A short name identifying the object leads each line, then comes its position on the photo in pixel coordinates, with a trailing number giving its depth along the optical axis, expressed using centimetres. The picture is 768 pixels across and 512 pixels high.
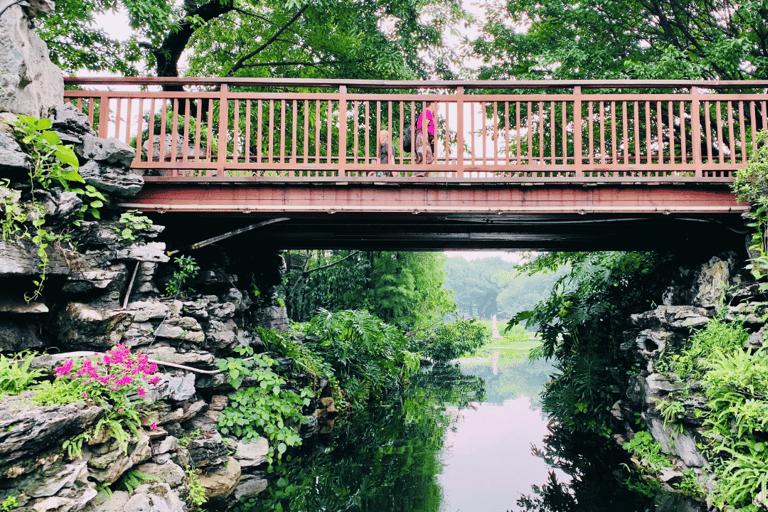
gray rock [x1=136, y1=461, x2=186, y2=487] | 416
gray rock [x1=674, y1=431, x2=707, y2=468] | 504
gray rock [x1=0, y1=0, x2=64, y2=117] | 451
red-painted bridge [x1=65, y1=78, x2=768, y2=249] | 546
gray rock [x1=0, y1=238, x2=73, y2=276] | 396
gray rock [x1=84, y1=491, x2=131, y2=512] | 350
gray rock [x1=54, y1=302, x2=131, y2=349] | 451
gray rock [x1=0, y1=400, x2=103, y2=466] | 318
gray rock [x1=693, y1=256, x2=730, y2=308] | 573
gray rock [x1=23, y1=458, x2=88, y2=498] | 328
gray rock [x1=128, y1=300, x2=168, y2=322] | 513
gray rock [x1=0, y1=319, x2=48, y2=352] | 412
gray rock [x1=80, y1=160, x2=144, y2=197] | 500
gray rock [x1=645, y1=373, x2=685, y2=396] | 545
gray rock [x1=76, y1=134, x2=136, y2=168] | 504
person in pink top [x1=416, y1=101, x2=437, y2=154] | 555
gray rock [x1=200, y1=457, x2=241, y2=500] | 487
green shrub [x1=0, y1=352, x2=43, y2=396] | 365
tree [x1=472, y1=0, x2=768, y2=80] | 808
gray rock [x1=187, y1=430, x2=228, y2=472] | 500
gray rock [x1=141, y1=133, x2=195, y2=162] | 743
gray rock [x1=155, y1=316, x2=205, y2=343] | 533
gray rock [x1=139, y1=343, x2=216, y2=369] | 516
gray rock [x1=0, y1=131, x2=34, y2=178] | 408
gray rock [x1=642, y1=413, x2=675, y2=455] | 551
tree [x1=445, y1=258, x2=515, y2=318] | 6291
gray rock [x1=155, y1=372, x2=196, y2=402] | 473
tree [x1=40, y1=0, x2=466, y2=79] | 843
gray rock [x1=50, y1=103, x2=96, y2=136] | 493
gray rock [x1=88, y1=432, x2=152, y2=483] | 370
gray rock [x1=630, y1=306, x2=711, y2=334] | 565
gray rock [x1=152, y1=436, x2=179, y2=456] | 438
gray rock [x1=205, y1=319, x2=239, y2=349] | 607
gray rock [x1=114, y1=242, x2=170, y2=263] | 502
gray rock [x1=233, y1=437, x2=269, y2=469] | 558
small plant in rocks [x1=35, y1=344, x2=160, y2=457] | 369
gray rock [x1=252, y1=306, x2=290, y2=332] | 871
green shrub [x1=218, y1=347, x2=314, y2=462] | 579
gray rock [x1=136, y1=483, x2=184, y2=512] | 391
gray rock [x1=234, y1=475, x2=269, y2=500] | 506
